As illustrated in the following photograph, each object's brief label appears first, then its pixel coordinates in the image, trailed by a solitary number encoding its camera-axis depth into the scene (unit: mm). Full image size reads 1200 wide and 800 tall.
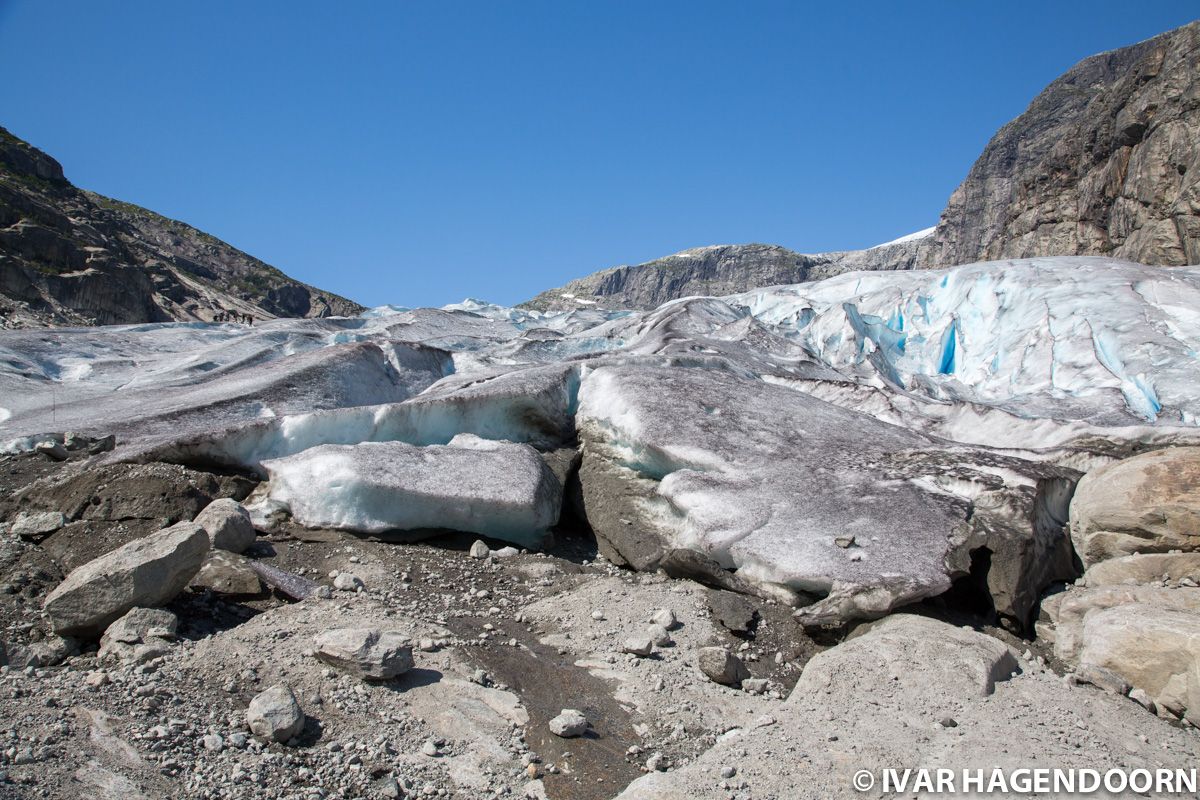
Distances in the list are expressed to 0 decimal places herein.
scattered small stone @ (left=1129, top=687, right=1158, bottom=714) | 5062
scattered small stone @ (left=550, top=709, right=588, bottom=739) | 4707
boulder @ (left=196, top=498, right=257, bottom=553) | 6594
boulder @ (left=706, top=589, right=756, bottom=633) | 6230
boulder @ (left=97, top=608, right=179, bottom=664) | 4777
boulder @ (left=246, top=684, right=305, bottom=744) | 4172
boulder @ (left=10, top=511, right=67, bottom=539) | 6695
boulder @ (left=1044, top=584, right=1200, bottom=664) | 5816
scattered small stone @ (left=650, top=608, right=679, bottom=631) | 6254
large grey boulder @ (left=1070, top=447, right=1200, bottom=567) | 6352
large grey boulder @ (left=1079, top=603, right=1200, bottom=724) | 4965
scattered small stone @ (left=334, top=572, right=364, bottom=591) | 6309
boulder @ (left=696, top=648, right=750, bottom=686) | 5543
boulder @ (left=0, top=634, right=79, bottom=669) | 4578
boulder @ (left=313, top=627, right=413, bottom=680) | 4832
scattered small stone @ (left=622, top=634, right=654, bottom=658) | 5812
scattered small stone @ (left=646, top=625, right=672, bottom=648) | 5993
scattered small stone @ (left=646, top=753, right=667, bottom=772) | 4551
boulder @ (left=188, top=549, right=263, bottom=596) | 5855
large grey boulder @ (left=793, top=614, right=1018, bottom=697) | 5004
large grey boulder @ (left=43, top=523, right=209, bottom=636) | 5004
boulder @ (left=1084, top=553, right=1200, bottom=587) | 6188
